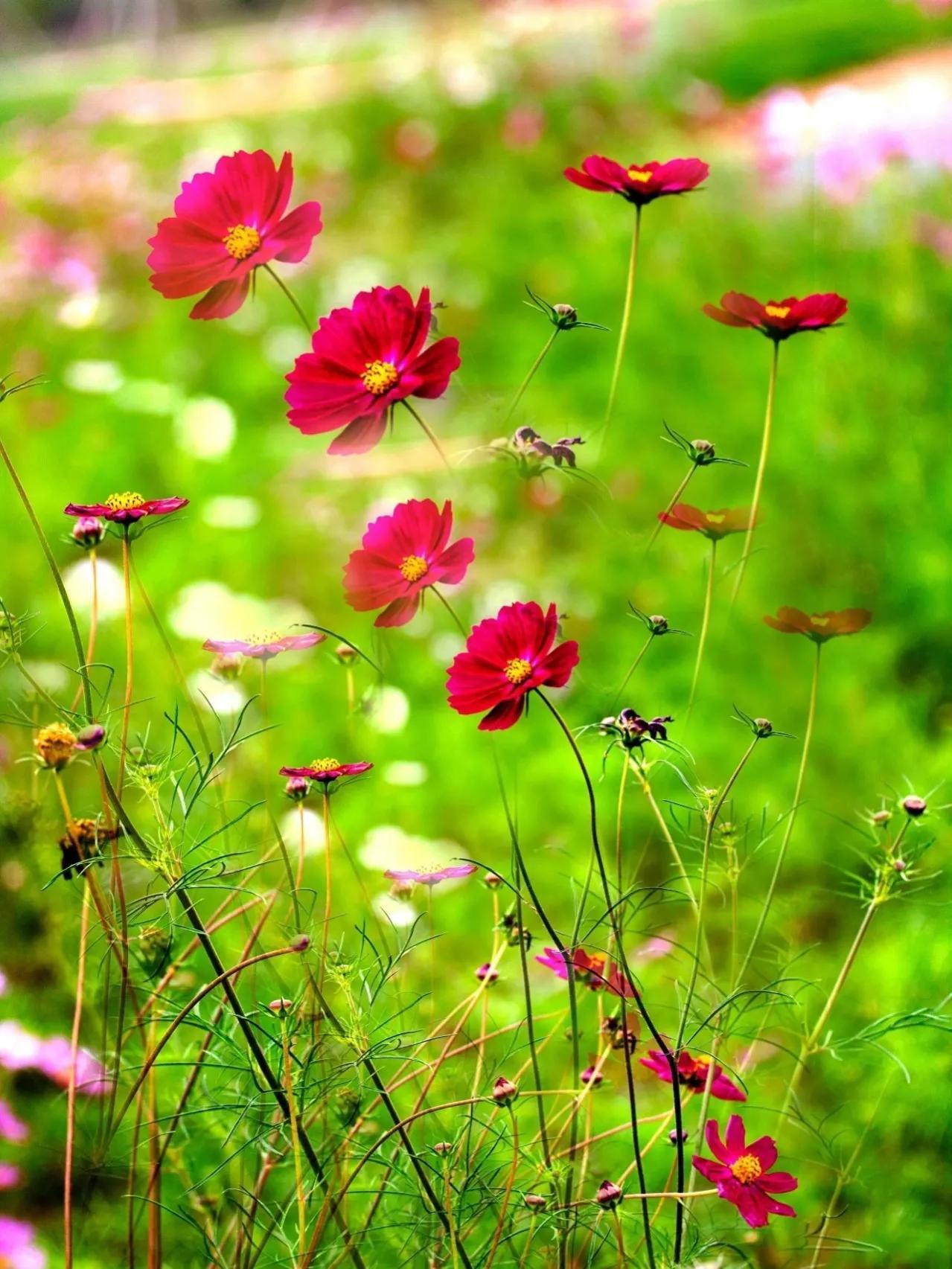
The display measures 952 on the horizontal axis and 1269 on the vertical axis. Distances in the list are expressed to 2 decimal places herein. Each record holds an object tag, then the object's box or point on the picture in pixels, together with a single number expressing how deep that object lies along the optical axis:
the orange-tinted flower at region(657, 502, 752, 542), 1.74
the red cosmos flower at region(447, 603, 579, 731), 1.63
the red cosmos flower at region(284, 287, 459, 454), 1.65
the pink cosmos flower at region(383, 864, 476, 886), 1.73
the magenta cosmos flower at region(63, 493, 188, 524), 1.64
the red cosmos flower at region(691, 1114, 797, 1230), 1.71
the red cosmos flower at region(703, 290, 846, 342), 1.73
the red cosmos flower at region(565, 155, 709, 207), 1.73
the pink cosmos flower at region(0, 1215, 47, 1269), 2.05
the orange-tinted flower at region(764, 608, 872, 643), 1.74
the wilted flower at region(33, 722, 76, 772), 1.69
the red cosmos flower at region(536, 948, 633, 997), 1.74
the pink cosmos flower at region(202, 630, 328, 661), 1.73
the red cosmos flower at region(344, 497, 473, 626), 1.66
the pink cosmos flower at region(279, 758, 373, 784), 1.67
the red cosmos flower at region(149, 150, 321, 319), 1.67
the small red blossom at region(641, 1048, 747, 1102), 1.78
